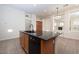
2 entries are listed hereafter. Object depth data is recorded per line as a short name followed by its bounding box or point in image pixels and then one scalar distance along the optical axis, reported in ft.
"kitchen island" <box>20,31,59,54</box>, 3.86
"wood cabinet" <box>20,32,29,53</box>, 5.30
